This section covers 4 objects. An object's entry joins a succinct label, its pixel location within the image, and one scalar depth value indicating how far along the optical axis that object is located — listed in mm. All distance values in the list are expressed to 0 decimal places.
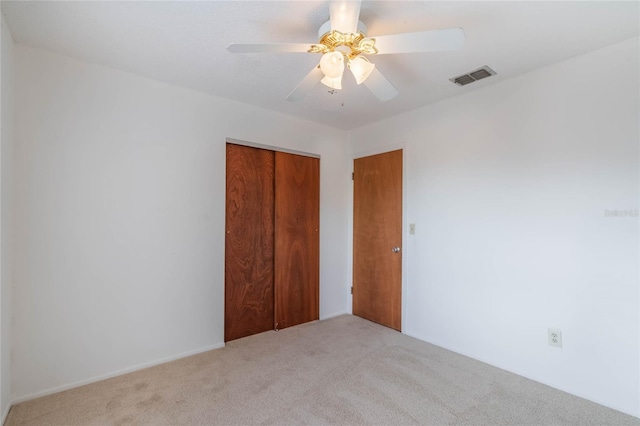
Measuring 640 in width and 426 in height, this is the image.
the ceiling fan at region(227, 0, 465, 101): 1371
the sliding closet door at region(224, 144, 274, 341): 3008
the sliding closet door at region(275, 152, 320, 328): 3348
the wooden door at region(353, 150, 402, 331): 3312
